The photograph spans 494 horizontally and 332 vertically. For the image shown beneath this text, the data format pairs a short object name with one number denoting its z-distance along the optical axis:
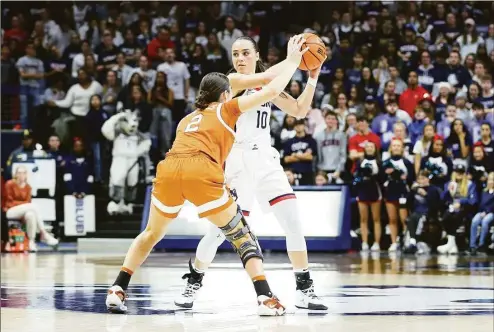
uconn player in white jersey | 7.73
